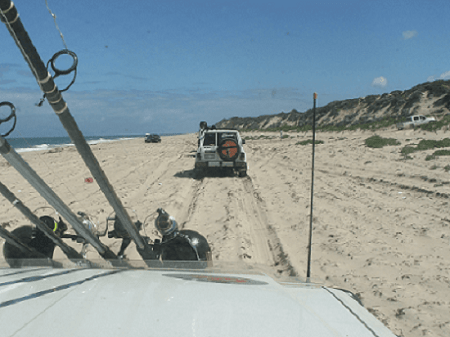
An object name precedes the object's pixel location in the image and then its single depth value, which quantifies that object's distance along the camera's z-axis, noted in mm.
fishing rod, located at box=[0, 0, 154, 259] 1375
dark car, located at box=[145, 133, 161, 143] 41525
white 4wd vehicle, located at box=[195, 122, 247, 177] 10586
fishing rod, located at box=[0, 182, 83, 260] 2469
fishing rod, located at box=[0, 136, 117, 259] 1792
